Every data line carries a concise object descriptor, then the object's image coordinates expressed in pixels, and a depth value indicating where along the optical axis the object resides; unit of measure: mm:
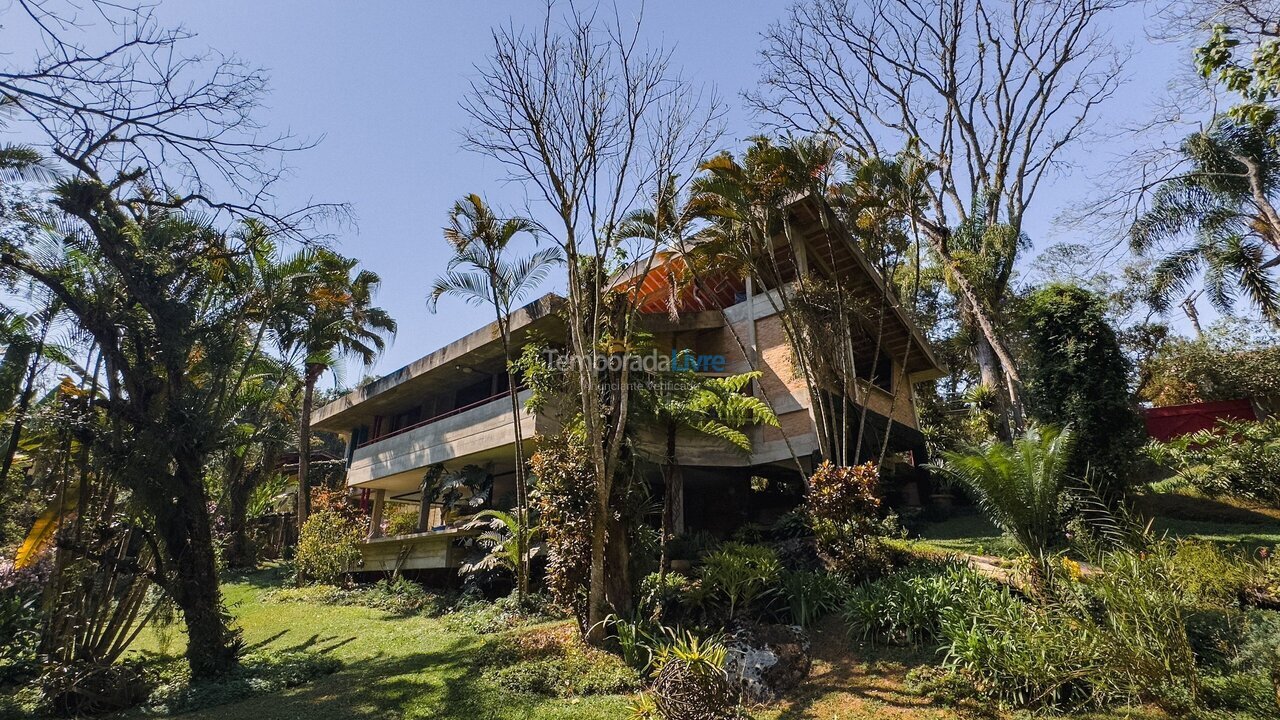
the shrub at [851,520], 9914
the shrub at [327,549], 15469
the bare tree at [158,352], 8523
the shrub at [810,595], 8938
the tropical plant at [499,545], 11125
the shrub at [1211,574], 7102
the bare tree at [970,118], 18547
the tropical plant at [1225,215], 14711
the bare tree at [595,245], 8516
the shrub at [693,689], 5797
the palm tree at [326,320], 11570
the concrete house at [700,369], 13641
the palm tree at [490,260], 11750
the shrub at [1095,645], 5828
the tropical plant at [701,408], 12062
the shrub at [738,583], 9086
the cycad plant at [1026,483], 8984
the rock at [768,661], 7309
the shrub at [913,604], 7836
